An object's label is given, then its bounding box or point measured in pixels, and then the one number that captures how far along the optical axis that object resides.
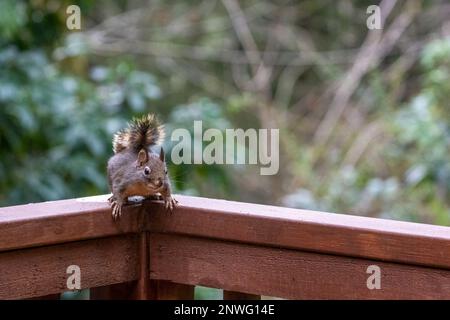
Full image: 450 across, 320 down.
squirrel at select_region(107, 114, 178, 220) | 2.75
